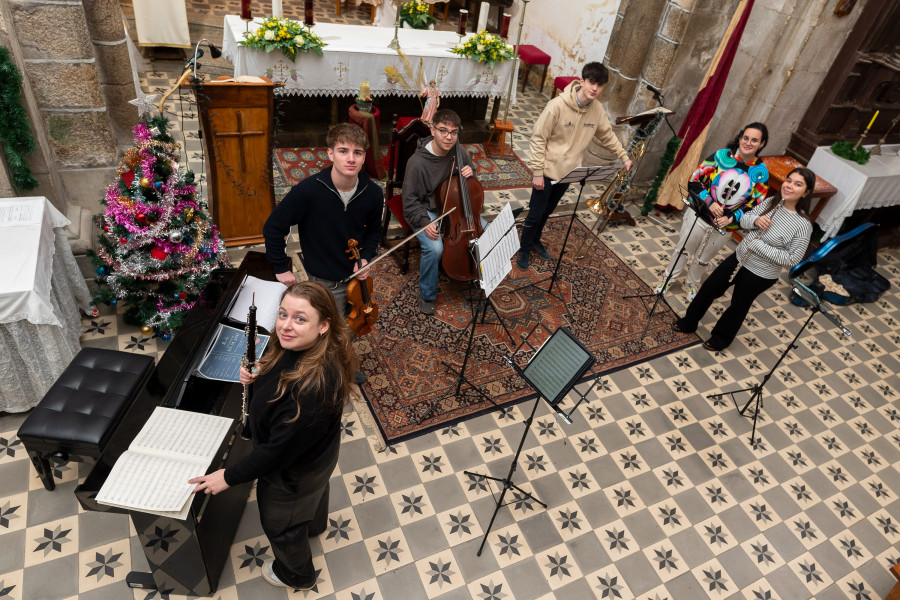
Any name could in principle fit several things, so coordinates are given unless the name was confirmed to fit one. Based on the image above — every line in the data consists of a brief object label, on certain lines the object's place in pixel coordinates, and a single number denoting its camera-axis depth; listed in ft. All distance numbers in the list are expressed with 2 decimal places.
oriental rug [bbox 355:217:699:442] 13.50
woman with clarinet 6.88
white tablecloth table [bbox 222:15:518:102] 18.83
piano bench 9.62
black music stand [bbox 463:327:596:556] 9.10
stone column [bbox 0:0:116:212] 11.43
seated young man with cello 14.20
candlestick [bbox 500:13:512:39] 22.31
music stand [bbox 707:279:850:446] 12.02
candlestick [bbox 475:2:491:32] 22.38
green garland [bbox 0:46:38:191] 10.78
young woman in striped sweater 13.64
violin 11.65
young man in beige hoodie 15.69
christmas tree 11.86
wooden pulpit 13.98
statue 17.66
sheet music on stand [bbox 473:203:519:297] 11.60
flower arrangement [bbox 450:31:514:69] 21.06
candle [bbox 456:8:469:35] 22.62
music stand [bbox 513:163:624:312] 14.55
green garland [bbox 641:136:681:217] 20.60
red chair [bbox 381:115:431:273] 16.35
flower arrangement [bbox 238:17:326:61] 17.92
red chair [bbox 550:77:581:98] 25.55
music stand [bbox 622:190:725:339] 14.51
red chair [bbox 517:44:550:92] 28.19
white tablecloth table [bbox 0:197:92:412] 10.11
